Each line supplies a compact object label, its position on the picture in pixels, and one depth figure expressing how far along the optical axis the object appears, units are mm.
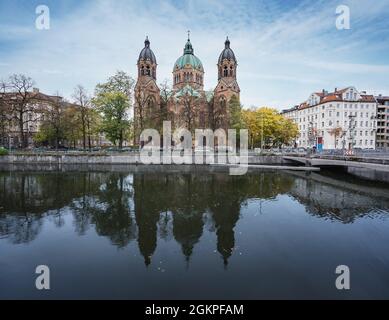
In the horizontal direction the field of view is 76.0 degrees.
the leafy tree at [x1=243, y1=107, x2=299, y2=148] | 60838
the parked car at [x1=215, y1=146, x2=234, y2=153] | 51931
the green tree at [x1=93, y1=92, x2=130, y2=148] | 44625
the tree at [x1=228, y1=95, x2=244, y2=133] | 52069
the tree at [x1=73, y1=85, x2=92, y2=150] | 48706
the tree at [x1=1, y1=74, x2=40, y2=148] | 43844
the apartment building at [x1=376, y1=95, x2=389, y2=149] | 80188
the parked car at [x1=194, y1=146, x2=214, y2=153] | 52400
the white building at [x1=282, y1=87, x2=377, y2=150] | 72562
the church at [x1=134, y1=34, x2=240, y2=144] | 47344
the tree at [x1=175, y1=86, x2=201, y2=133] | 48094
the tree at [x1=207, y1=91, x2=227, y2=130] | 54250
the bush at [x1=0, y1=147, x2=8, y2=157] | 41000
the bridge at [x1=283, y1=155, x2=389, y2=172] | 23500
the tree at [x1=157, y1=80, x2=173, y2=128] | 45719
